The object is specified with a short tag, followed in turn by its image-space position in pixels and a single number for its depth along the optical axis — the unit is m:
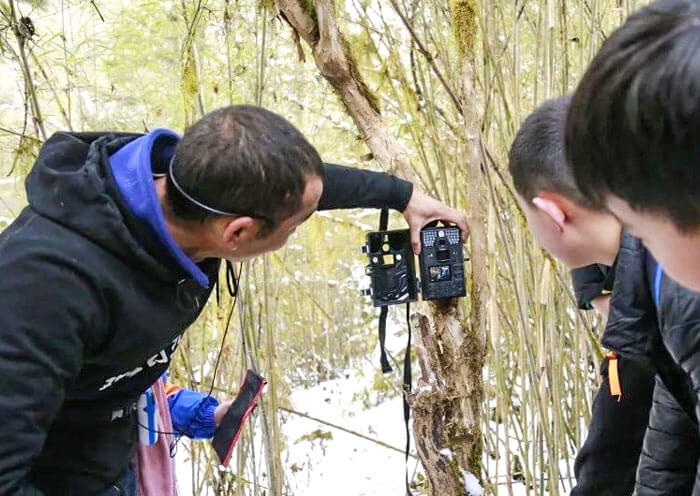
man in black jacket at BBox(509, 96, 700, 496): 0.70
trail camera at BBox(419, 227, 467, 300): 0.85
